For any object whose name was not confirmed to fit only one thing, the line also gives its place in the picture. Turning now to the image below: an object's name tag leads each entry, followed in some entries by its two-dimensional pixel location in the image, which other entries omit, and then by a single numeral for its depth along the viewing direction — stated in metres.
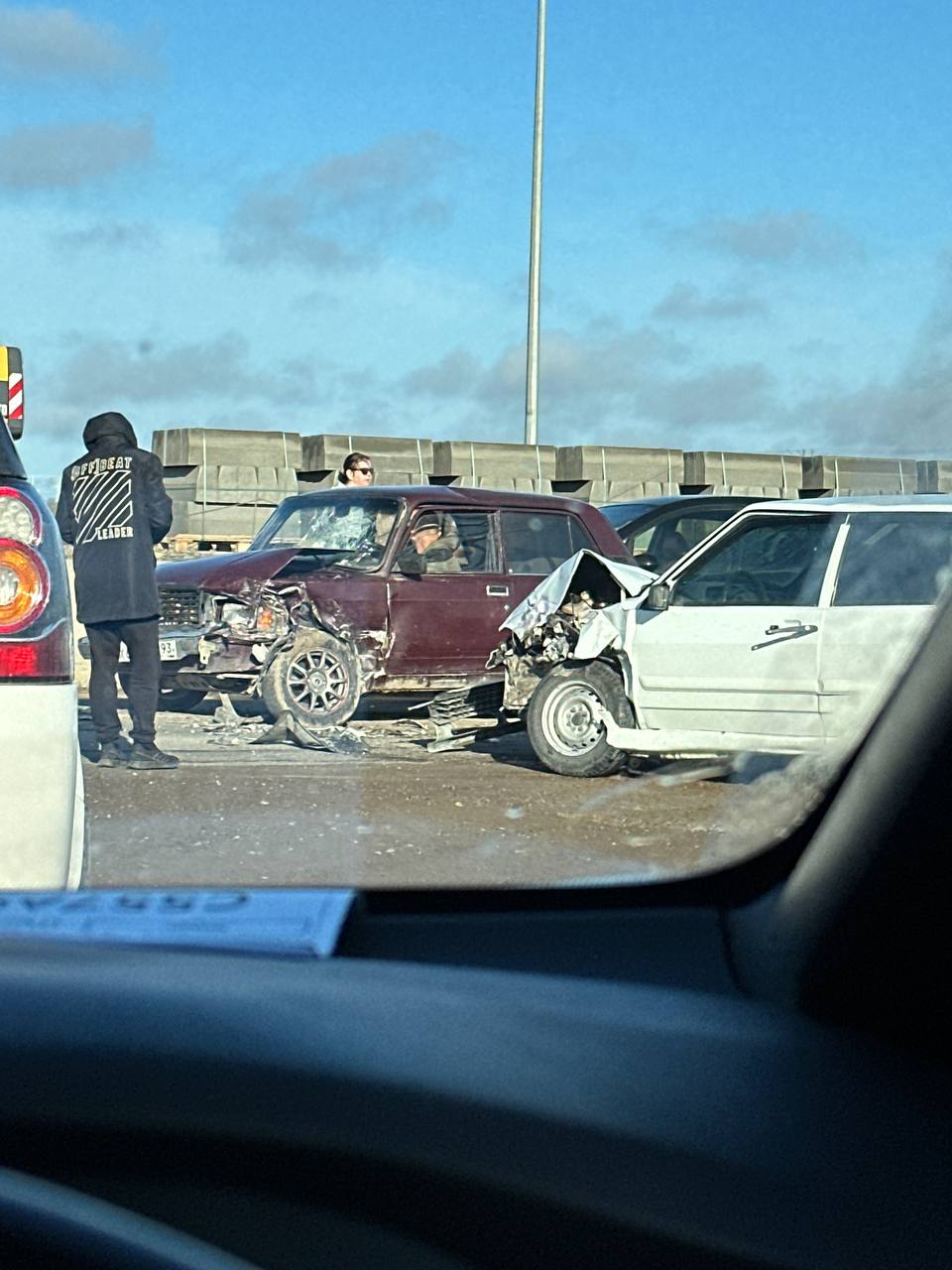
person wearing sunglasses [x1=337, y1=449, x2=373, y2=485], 11.38
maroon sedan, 9.94
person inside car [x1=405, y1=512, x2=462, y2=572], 10.90
